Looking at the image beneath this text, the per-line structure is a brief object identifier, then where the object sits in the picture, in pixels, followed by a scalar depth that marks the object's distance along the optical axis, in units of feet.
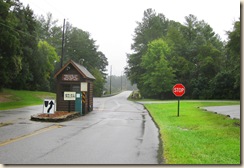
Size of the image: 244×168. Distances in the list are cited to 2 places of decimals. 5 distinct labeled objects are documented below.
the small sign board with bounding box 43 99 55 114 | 50.30
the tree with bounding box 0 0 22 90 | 112.78
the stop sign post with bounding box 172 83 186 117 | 51.65
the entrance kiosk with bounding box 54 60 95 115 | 66.44
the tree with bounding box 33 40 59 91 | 172.86
